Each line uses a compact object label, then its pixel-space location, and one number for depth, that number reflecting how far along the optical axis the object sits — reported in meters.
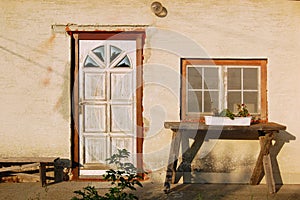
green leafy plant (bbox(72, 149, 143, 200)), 4.41
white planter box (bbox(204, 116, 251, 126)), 6.36
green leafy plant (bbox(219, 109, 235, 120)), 6.38
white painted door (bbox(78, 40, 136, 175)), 7.21
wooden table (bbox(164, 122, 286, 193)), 6.40
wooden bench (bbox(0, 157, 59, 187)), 6.79
